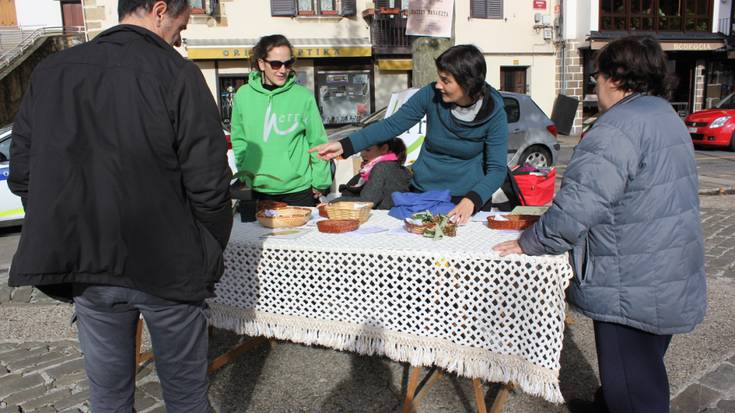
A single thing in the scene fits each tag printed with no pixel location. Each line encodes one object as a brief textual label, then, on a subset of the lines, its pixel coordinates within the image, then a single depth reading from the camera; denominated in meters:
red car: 14.18
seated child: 4.07
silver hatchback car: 10.28
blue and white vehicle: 7.10
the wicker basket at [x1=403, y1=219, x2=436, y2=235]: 2.81
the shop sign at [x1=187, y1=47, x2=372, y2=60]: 18.09
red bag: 5.36
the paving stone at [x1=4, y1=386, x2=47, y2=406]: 3.07
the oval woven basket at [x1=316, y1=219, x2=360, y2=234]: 2.99
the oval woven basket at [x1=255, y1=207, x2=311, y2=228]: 3.12
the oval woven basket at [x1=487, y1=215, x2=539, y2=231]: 2.88
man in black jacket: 1.70
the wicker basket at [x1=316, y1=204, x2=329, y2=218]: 3.37
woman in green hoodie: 3.39
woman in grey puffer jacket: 2.07
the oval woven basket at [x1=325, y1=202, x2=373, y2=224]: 3.14
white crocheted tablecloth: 2.40
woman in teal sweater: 2.97
